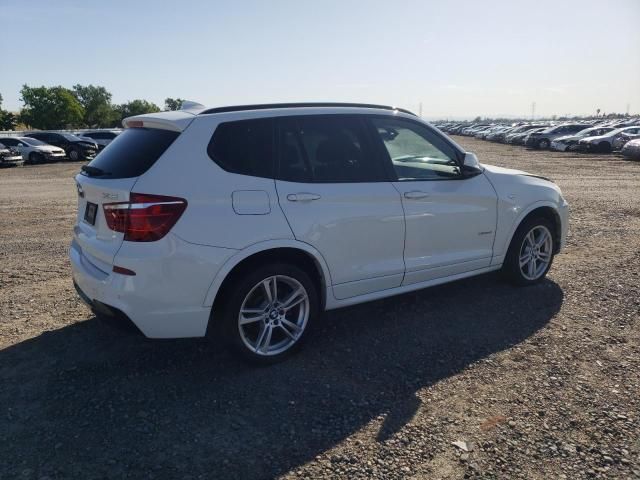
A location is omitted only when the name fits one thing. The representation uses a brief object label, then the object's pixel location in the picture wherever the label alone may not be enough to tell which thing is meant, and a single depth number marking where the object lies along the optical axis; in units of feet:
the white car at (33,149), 83.76
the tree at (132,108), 349.04
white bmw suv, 10.64
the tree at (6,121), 248.93
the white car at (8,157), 77.10
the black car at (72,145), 90.53
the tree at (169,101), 318.04
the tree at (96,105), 328.49
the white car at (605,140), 96.34
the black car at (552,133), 120.70
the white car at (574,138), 106.52
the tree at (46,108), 275.80
